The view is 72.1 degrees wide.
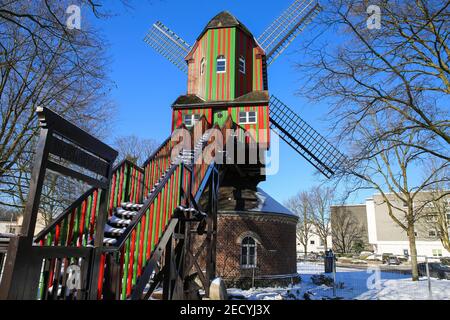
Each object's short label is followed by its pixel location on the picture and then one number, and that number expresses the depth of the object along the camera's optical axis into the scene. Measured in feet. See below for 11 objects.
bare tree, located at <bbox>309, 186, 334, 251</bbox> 182.82
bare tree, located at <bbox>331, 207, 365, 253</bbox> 179.83
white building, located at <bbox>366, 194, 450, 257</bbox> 152.46
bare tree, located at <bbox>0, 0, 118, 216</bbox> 38.52
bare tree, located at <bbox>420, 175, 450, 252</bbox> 91.19
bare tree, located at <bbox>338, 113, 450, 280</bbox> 23.59
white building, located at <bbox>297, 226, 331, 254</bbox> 230.07
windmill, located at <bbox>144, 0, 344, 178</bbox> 62.94
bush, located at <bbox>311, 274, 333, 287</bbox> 62.97
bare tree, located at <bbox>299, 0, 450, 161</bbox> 22.38
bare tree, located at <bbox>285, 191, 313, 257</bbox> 193.57
